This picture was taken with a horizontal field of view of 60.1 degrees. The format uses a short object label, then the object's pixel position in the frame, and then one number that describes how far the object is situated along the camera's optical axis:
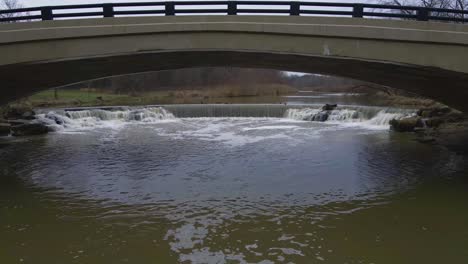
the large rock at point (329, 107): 31.66
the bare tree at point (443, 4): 33.39
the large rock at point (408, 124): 22.98
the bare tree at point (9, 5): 42.39
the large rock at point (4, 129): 24.00
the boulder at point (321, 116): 30.14
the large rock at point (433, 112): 25.04
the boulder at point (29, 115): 28.30
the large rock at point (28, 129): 23.86
